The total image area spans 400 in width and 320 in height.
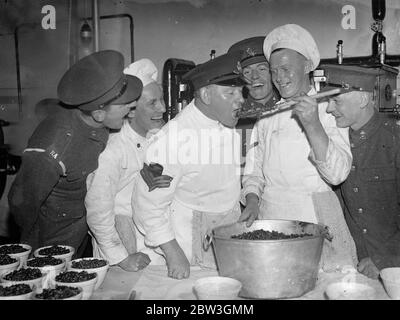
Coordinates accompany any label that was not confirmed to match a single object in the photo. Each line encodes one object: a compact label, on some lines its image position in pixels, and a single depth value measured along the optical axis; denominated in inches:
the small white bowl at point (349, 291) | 56.7
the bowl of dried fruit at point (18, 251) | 81.9
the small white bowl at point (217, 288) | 56.5
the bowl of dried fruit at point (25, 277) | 64.4
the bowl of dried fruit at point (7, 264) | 73.5
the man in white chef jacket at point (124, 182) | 84.4
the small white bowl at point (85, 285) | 62.6
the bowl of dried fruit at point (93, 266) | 69.1
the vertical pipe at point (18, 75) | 208.1
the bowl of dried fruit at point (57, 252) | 79.4
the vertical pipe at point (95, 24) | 157.6
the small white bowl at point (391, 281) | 58.1
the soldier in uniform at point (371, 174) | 87.4
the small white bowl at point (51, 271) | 68.4
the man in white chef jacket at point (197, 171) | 78.5
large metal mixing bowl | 58.3
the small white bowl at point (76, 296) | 57.4
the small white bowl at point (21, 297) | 57.2
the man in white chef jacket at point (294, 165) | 82.5
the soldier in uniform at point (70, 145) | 97.0
